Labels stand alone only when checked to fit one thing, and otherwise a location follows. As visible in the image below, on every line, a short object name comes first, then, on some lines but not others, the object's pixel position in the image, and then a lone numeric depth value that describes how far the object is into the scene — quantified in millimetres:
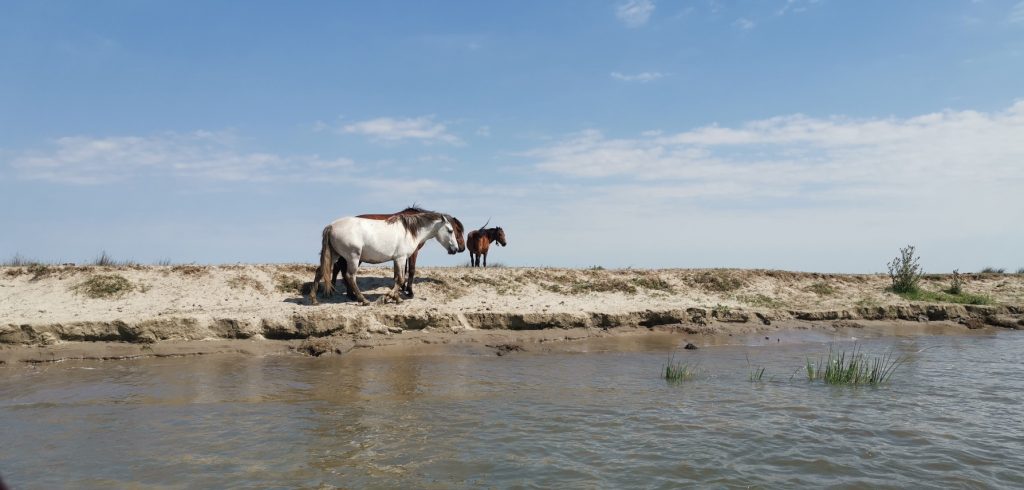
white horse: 13336
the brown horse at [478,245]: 18422
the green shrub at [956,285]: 18156
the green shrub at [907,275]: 17766
